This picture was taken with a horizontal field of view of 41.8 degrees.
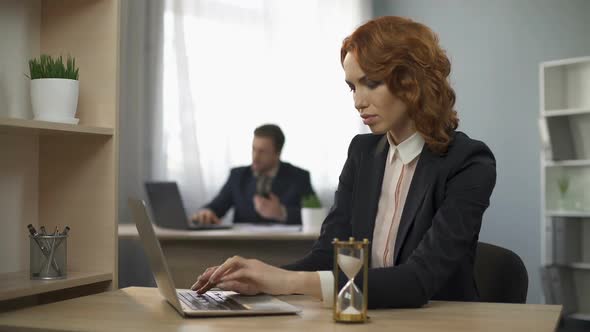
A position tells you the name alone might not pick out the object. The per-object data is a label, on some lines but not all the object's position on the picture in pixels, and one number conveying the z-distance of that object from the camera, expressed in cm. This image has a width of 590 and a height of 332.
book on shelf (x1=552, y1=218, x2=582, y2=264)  586
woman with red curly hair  161
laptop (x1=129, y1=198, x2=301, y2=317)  146
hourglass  137
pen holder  182
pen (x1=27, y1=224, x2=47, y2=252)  181
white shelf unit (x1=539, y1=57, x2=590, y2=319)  584
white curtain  552
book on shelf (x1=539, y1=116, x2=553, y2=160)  581
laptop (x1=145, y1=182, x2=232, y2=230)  420
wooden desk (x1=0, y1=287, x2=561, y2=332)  135
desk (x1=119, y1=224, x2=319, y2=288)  395
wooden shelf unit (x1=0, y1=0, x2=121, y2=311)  197
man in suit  543
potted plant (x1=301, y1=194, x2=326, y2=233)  426
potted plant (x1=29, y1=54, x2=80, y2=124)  188
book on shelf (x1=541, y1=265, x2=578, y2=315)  581
